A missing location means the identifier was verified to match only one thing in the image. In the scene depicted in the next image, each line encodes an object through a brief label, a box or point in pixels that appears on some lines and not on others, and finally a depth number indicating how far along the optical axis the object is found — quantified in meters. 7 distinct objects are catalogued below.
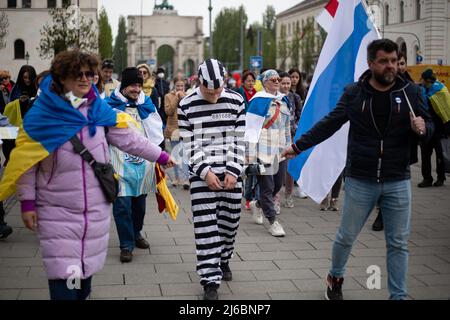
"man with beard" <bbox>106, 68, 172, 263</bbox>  6.83
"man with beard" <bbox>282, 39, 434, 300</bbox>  4.82
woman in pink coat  4.10
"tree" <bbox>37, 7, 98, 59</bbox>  28.80
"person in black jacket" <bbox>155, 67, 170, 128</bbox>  13.19
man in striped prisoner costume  5.59
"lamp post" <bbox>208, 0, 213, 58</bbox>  32.97
